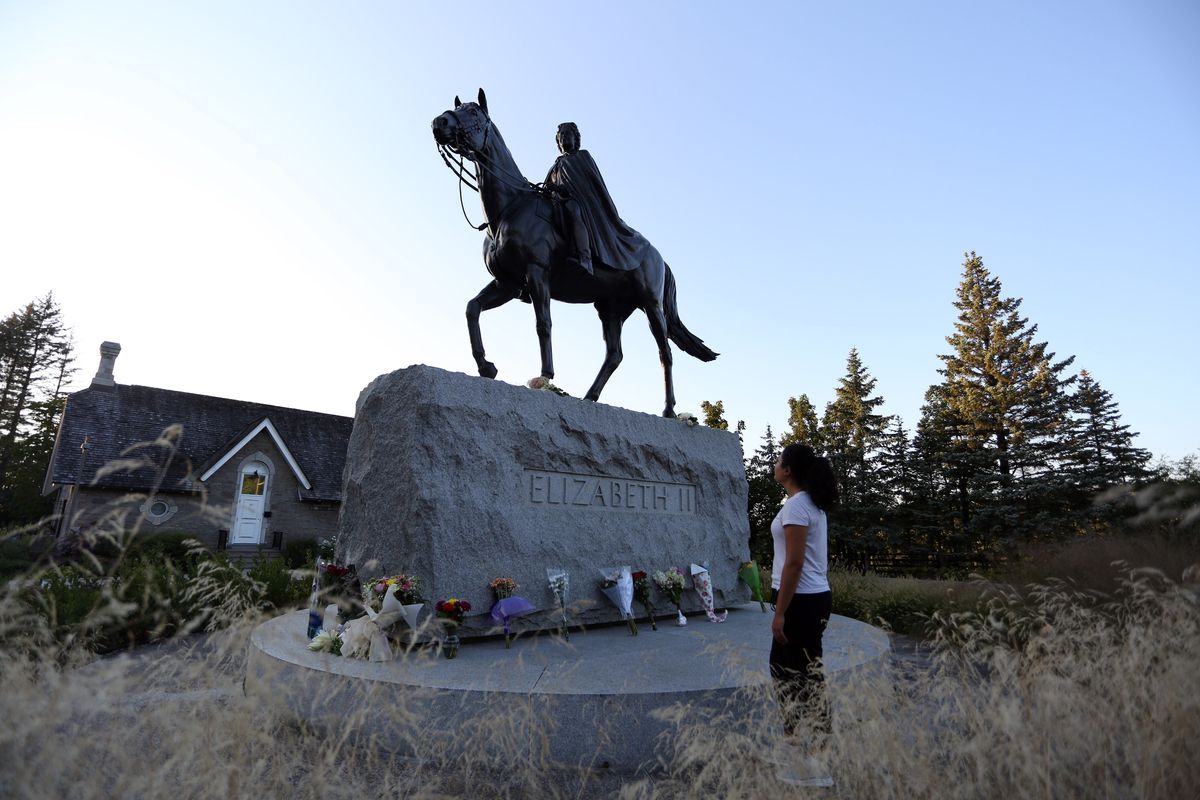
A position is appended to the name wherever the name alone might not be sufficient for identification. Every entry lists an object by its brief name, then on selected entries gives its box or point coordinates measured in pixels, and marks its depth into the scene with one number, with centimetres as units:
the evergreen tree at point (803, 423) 2784
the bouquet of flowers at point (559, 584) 495
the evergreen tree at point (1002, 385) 2200
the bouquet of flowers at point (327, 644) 409
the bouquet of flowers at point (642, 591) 555
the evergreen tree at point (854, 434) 2591
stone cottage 1590
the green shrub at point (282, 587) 880
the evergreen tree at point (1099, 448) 1983
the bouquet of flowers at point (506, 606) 448
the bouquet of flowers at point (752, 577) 663
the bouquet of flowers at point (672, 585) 573
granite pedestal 459
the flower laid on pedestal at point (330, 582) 447
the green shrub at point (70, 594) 654
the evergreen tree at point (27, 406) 2545
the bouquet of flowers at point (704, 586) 599
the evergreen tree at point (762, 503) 2416
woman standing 291
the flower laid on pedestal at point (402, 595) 405
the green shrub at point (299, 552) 1658
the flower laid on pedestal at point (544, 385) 556
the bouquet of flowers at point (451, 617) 414
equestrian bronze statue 562
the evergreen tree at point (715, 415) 2325
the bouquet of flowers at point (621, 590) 523
